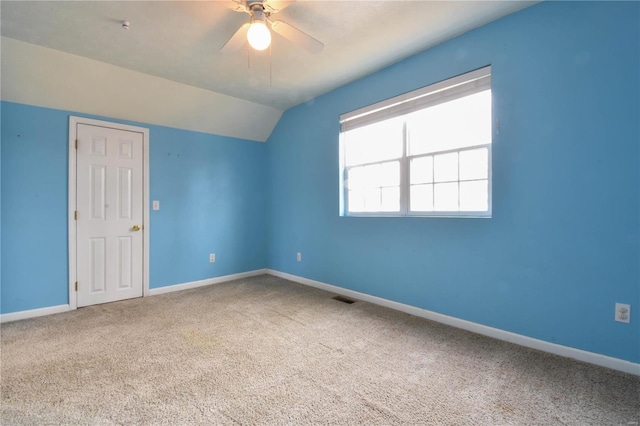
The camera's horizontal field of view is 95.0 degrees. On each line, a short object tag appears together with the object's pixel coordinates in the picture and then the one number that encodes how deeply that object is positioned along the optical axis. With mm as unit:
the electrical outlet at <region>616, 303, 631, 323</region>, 1854
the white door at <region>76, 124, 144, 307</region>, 3258
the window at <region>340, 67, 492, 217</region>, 2535
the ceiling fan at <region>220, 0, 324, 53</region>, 1873
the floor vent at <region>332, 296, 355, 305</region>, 3380
